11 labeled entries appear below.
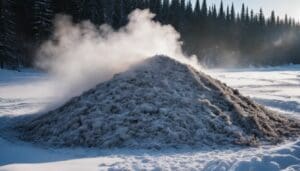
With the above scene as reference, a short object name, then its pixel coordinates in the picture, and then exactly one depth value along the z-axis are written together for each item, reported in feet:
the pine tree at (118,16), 192.44
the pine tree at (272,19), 384.41
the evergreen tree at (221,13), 315.58
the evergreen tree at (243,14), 347.95
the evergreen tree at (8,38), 125.08
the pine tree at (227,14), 328.08
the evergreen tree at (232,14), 334.65
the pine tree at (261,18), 357.00
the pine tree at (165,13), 233.55
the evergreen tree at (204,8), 290.15
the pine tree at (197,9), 278.50
